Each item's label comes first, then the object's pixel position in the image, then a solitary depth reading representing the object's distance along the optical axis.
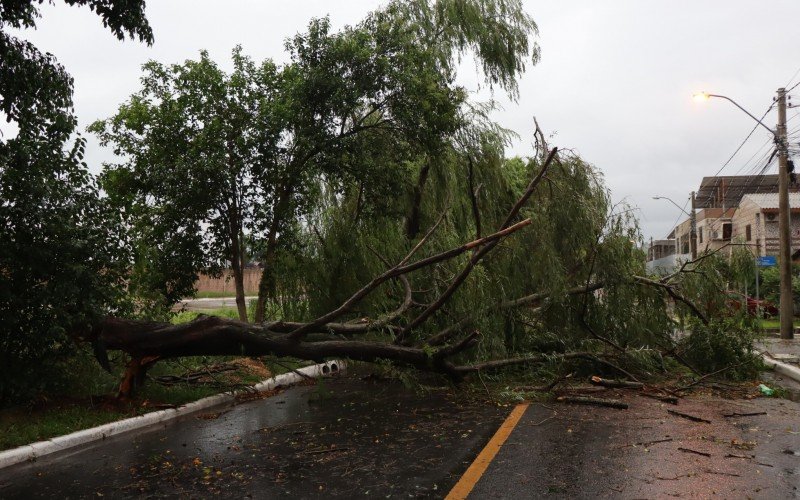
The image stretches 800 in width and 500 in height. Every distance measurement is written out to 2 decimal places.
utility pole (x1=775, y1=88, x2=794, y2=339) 21.09
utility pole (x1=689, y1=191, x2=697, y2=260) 33.98
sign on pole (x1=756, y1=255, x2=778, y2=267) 30.61
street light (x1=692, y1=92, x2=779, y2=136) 19.95
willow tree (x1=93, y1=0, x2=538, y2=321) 12.59
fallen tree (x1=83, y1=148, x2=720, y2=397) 8.58
